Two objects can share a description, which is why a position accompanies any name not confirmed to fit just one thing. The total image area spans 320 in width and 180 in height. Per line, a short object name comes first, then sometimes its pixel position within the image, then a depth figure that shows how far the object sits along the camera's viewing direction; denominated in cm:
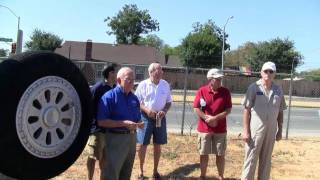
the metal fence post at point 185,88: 1275
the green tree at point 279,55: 5997
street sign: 945
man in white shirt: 802
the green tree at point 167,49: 12698
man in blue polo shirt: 523
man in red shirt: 771
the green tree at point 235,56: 10211
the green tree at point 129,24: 8988
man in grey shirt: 706
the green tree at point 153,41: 11481
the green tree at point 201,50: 6406
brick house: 5869
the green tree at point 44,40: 6725
